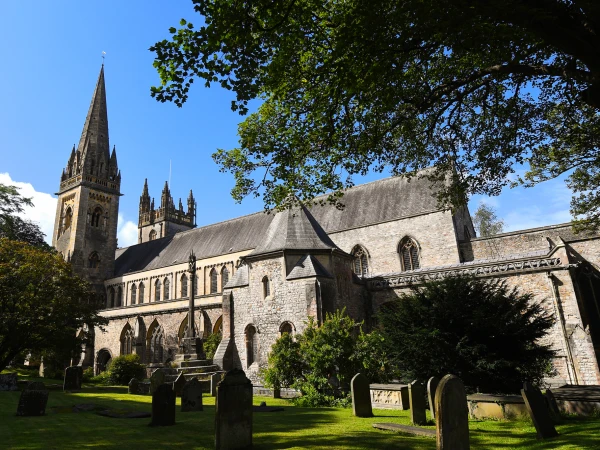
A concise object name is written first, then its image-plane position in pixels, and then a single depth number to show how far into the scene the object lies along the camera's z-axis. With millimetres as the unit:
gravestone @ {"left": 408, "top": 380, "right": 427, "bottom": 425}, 9469
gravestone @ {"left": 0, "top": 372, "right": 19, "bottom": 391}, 18266
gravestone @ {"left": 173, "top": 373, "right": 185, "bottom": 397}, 15055
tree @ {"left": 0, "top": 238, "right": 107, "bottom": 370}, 21172
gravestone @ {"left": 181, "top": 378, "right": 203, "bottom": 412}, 12102
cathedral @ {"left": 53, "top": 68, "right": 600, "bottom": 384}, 18641
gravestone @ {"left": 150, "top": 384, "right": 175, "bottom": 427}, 9359
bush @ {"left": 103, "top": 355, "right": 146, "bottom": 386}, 24266
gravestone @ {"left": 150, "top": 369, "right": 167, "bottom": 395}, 13848
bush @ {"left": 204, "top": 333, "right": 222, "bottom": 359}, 24703
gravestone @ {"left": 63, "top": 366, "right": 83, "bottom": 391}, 20083
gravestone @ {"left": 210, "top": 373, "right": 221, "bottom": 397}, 17500
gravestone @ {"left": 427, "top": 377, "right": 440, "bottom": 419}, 9472
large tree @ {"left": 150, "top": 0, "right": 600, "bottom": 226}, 6684
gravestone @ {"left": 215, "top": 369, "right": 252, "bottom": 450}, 7000
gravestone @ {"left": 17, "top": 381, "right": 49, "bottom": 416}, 11227
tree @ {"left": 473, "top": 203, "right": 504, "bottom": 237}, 45125
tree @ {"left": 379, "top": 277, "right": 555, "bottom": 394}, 11477
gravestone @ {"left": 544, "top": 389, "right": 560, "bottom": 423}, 9127
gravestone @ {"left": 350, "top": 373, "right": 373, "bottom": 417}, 10898
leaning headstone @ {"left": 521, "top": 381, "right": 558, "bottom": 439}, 7512
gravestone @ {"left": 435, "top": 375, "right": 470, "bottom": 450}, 5930
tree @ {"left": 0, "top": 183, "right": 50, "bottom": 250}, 27672
